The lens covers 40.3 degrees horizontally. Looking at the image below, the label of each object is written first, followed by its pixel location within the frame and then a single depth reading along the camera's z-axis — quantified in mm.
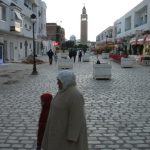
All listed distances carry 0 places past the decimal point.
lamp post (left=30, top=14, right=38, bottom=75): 14137
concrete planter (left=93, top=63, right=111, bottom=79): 11100
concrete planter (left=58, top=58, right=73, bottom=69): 17389
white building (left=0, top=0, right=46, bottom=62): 21747
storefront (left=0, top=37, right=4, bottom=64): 21187
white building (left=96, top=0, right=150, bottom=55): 29132
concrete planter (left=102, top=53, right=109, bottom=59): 34562
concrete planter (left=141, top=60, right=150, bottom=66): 20030
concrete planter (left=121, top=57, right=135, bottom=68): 18141
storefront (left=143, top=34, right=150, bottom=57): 24061
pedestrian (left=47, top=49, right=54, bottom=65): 21928
